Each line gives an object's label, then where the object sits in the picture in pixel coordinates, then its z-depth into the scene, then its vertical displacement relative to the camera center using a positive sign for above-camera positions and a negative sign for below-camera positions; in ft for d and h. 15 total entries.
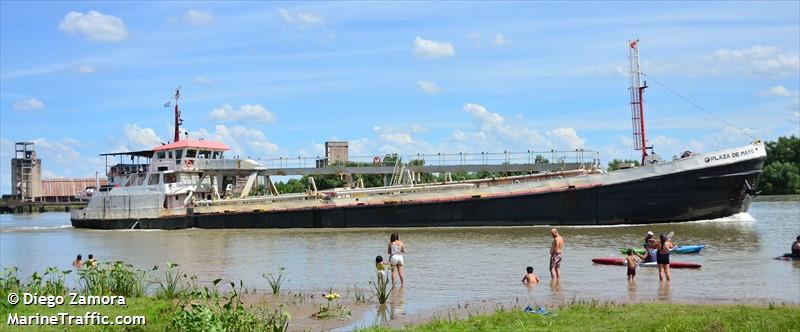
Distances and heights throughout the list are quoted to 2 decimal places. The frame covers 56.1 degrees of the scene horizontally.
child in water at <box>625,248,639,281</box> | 54.80 -4.94
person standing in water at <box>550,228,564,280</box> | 56.18 -4.17
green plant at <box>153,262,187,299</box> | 48.16 -5.48
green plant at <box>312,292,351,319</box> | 42.70 -6.17
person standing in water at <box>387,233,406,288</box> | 54.90 -3.76
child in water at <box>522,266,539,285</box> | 55.21 -5.81
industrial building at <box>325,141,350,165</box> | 224.12 +16.47
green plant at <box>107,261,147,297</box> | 49.78 -4.89
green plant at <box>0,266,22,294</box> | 46.79 -4.72
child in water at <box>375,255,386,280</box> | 49.94 -4.15
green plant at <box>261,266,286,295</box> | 51.87 -5.70
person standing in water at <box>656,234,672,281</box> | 53.62 -4.42
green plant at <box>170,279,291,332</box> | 31.78 -5.02
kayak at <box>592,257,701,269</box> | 62.13 -5.73
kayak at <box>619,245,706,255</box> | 73.31 -5.31
